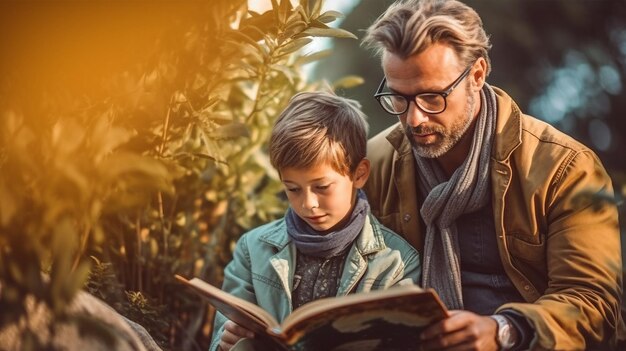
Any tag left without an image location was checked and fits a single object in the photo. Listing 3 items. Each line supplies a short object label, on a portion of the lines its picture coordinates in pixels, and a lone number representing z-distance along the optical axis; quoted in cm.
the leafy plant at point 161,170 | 189
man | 274
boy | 279
